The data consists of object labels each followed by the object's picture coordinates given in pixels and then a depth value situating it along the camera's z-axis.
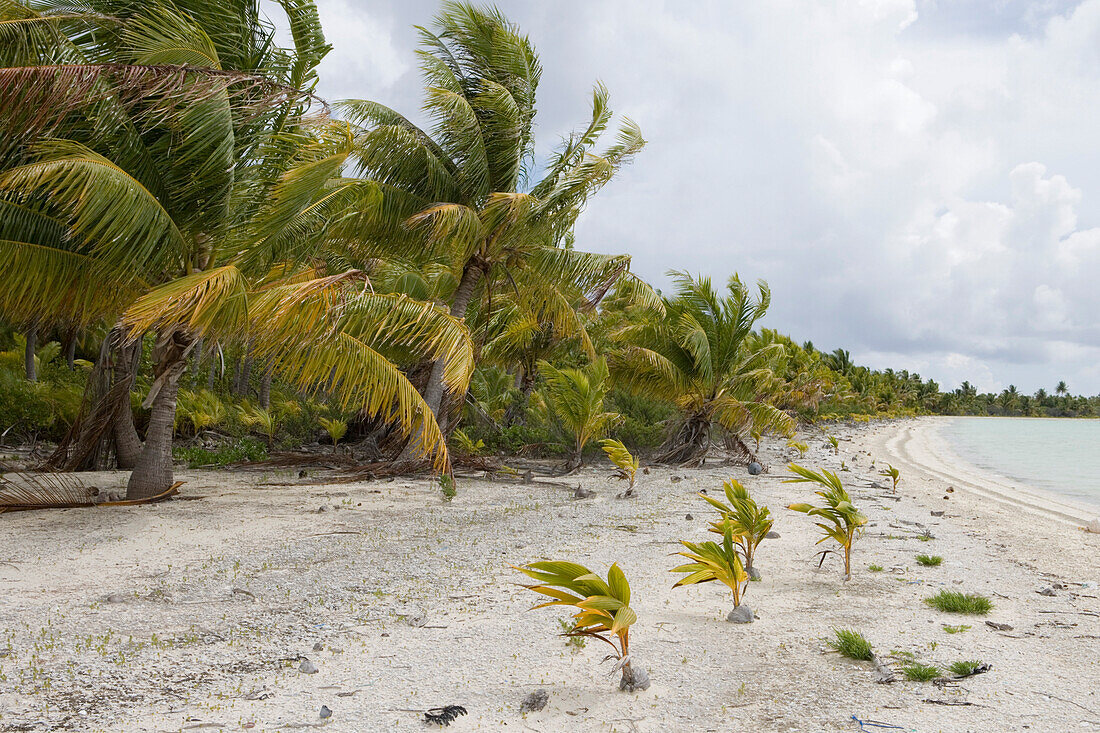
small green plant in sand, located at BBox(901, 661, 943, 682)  3.20
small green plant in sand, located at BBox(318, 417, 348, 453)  12.20
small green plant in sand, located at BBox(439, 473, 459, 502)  8.32
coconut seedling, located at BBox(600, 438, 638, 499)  9.12
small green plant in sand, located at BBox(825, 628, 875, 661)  3.45
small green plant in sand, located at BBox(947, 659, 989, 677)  3.26
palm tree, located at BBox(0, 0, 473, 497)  5.55
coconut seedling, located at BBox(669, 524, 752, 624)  4.00
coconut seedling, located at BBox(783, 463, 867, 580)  4.80
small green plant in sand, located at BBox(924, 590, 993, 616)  4.25
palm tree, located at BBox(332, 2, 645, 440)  10.44
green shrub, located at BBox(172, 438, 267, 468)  10.68
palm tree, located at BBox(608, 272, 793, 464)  13.66
